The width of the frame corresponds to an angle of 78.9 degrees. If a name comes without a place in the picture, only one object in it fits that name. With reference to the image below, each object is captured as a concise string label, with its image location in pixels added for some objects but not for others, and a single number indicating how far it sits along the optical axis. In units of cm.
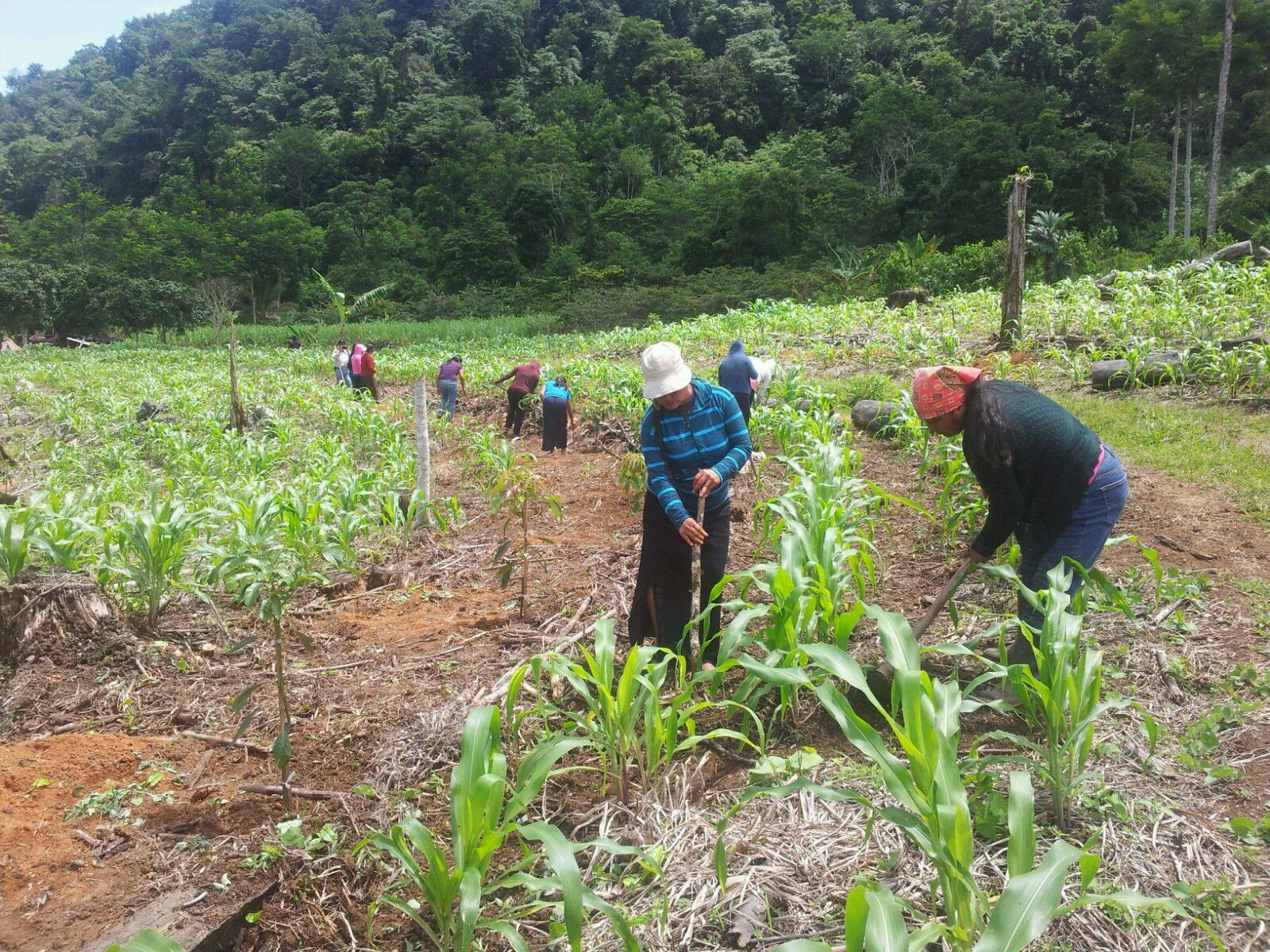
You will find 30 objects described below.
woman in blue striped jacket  284
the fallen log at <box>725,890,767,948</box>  187
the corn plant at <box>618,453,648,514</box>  487
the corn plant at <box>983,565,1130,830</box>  208
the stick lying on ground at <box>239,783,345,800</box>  247
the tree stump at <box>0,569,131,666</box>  343
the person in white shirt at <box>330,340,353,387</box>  1268
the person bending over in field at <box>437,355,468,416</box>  1052
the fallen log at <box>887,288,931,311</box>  1597
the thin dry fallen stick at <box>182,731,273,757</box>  279
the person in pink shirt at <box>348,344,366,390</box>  1179
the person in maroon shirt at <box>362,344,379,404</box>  1188
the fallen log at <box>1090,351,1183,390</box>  700
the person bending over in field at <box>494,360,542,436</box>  951
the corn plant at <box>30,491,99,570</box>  376
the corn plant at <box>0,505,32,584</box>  357
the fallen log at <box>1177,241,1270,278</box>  1201
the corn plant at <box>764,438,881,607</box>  295
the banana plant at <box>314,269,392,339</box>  1480
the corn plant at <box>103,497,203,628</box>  369
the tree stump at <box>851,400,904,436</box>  689
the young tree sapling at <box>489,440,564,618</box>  382
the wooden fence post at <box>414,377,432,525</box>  520
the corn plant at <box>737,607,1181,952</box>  142
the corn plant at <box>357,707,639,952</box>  166
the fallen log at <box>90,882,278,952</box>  189
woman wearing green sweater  246
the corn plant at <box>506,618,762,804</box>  227
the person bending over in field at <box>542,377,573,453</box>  827
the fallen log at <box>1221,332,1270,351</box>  690
